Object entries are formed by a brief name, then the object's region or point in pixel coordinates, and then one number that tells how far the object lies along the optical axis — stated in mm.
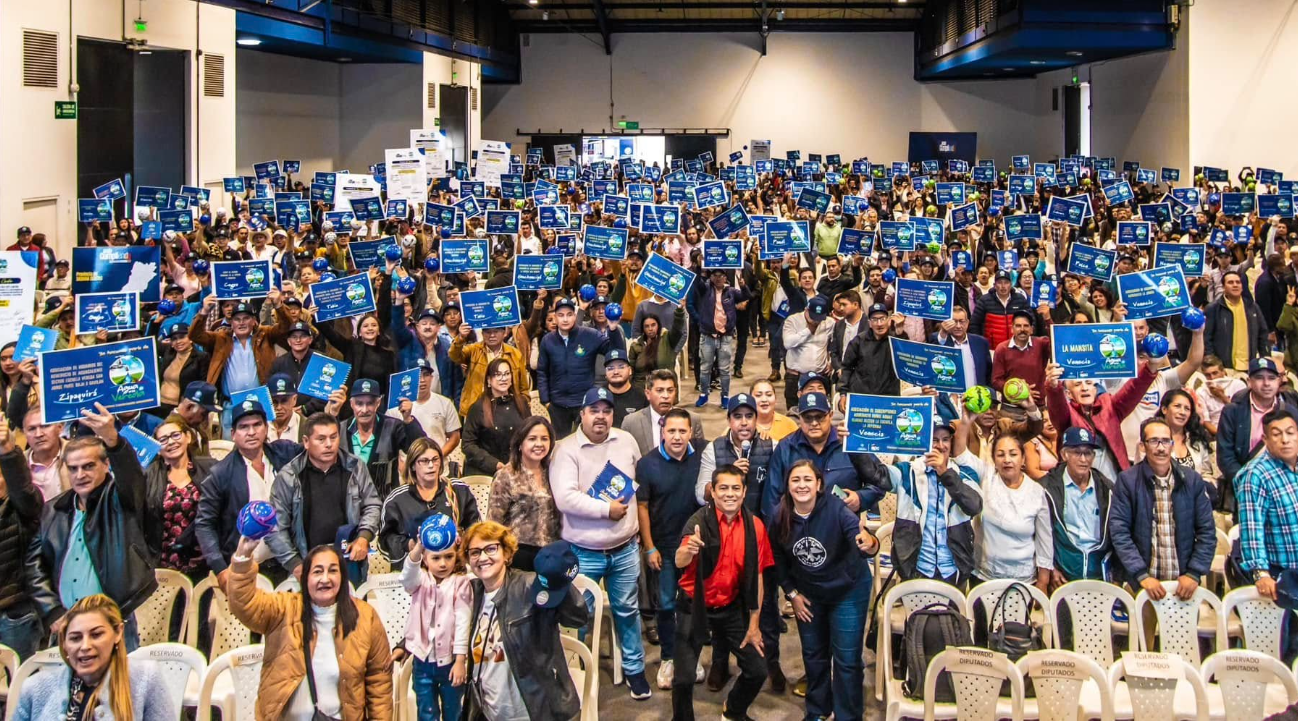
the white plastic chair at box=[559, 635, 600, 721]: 5254
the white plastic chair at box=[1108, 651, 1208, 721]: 5055
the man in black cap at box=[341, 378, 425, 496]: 6941
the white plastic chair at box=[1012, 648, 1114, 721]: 5094
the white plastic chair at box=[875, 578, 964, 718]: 5645
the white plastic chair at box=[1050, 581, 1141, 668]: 5805
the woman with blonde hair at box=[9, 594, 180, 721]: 4301
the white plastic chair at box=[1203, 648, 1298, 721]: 5055
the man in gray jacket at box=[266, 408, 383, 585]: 5938
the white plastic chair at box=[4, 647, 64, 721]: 4747
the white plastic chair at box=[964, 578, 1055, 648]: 5844
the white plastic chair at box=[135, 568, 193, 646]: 5934
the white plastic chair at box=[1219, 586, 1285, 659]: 5762
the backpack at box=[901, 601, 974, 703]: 5344
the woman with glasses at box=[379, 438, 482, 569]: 5930
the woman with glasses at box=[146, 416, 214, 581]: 5895
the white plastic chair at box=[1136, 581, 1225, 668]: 5738
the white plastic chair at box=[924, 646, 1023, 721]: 5097
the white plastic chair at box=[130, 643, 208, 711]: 5113
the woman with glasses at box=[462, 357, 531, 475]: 7773
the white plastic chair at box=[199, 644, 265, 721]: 5059
